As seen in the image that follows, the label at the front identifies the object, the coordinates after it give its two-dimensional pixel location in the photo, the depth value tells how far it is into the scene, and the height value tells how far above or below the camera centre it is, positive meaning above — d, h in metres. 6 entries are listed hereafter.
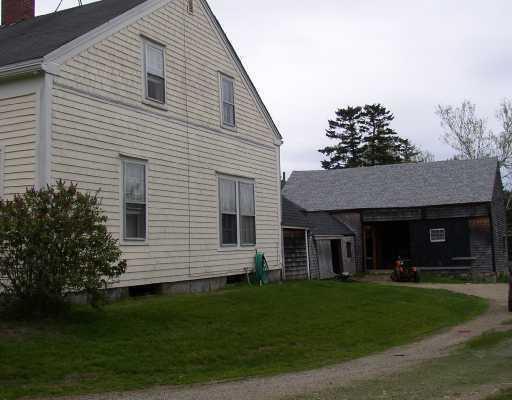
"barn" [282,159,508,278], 32.25 +2.71
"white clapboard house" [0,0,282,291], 13.23 +3.47
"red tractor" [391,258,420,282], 30.16 -0.25
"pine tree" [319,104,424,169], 69.81 +13.58
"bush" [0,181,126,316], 10.86 +0.48
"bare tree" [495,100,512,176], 50.12 +9.13
